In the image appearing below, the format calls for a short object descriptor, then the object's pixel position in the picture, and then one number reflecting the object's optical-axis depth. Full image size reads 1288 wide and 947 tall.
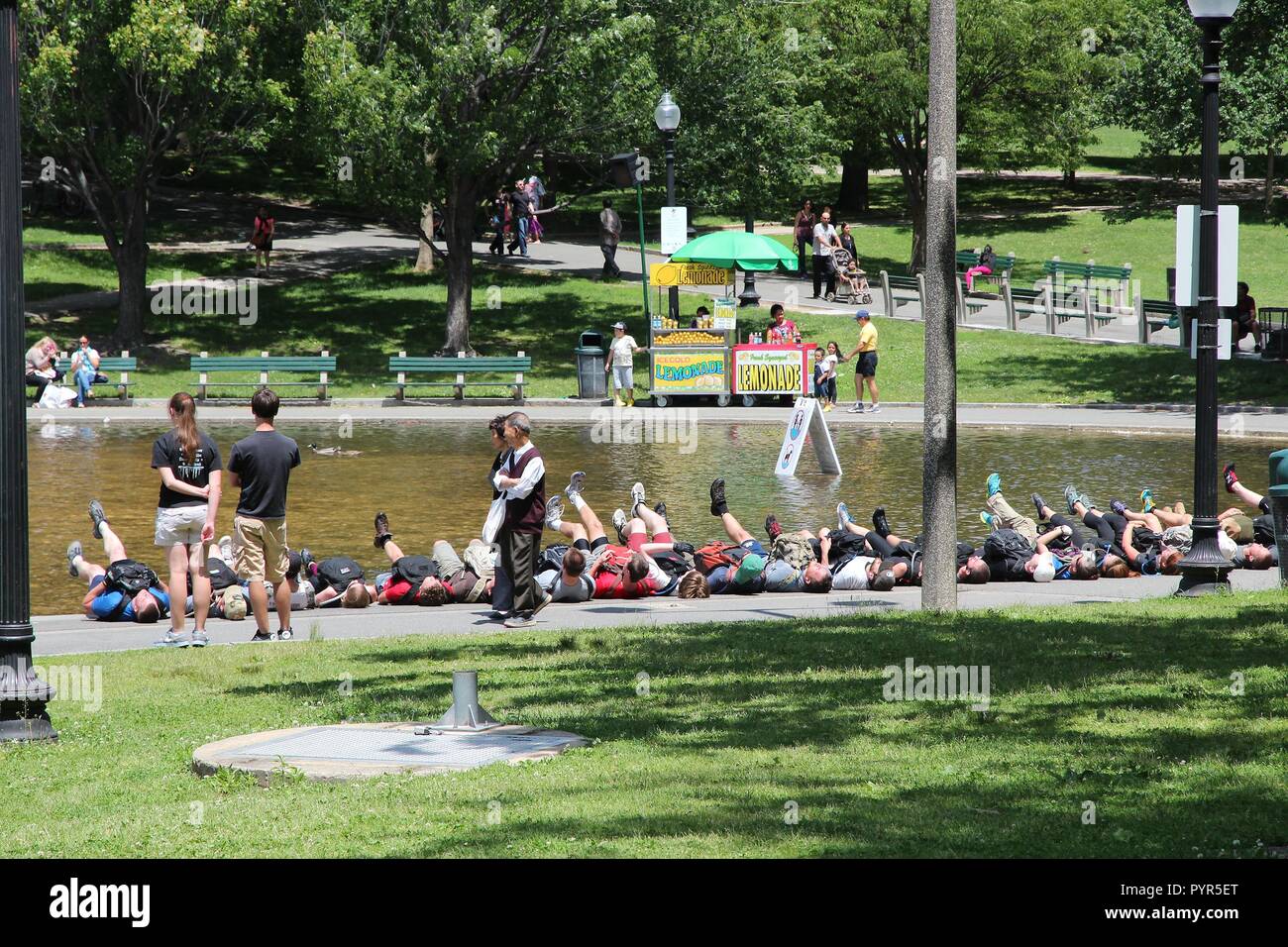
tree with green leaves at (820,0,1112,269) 45.28
